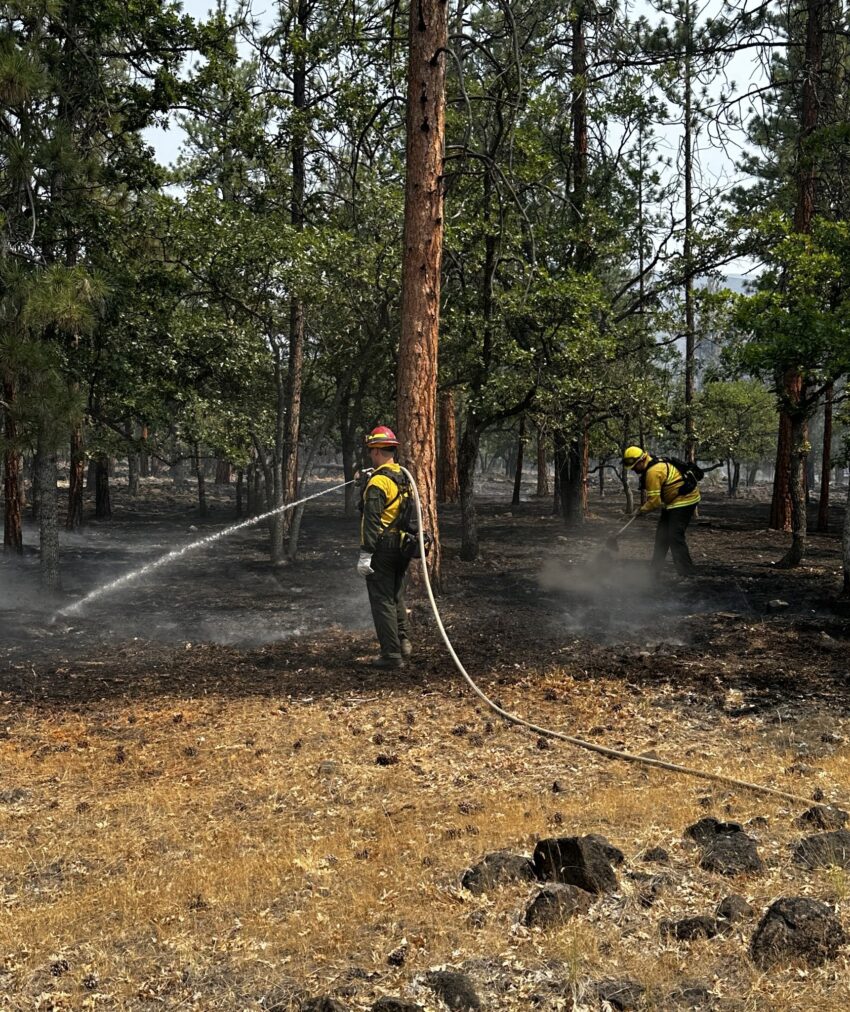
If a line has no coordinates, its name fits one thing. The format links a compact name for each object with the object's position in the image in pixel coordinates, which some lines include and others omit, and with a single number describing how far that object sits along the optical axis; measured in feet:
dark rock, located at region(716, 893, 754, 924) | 11.60
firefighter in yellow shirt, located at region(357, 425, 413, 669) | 25.88
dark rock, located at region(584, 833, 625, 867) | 13.21
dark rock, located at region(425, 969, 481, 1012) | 10.12
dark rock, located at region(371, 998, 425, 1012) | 10.00
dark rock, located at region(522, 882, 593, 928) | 11.69
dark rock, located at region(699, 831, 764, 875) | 12.86
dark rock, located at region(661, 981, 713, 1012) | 9.93
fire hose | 15.81
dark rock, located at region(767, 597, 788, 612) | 33.96
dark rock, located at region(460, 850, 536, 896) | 12.87
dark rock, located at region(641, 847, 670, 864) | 13.30
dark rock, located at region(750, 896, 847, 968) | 10.57
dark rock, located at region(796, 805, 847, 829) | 14.28
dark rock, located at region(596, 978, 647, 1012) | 10.02
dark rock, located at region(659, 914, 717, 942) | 11.27
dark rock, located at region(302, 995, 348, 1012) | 10.00
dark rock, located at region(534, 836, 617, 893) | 12.46
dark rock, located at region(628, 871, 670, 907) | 12.26
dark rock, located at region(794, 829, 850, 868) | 12.85
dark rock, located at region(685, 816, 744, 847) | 13.91
